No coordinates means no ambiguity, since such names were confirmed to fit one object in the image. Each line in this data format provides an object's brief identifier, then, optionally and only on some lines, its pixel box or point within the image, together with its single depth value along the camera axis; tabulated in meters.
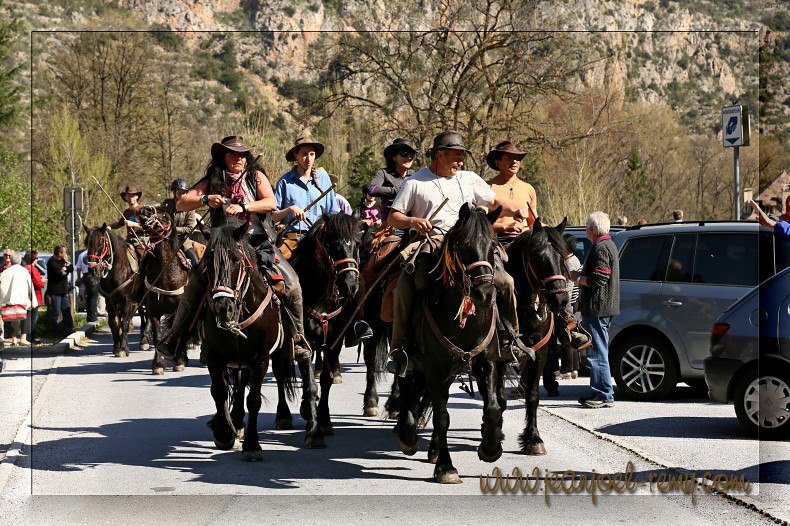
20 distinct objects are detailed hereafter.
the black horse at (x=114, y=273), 21.28
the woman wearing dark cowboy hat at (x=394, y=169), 12.30
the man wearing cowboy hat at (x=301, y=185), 12.78
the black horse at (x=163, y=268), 18.16
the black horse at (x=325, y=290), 10.88
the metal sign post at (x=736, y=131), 12.89
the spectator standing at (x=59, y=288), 25.69
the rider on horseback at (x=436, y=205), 9.33
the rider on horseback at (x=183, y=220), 17.16
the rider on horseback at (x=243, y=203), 10.37
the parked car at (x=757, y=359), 10.58
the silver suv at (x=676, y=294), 13.58
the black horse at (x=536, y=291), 10.09
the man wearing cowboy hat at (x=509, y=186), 11.06
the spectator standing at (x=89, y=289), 27.72
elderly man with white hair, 13.07
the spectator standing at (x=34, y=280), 24.57
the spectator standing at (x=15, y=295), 22.97
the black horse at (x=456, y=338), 8.59
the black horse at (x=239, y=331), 9.48
